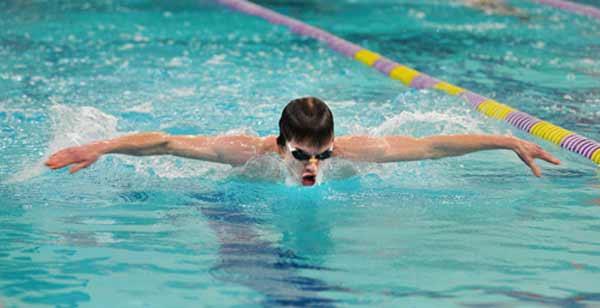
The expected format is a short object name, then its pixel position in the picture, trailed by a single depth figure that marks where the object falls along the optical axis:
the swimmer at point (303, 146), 7.14
